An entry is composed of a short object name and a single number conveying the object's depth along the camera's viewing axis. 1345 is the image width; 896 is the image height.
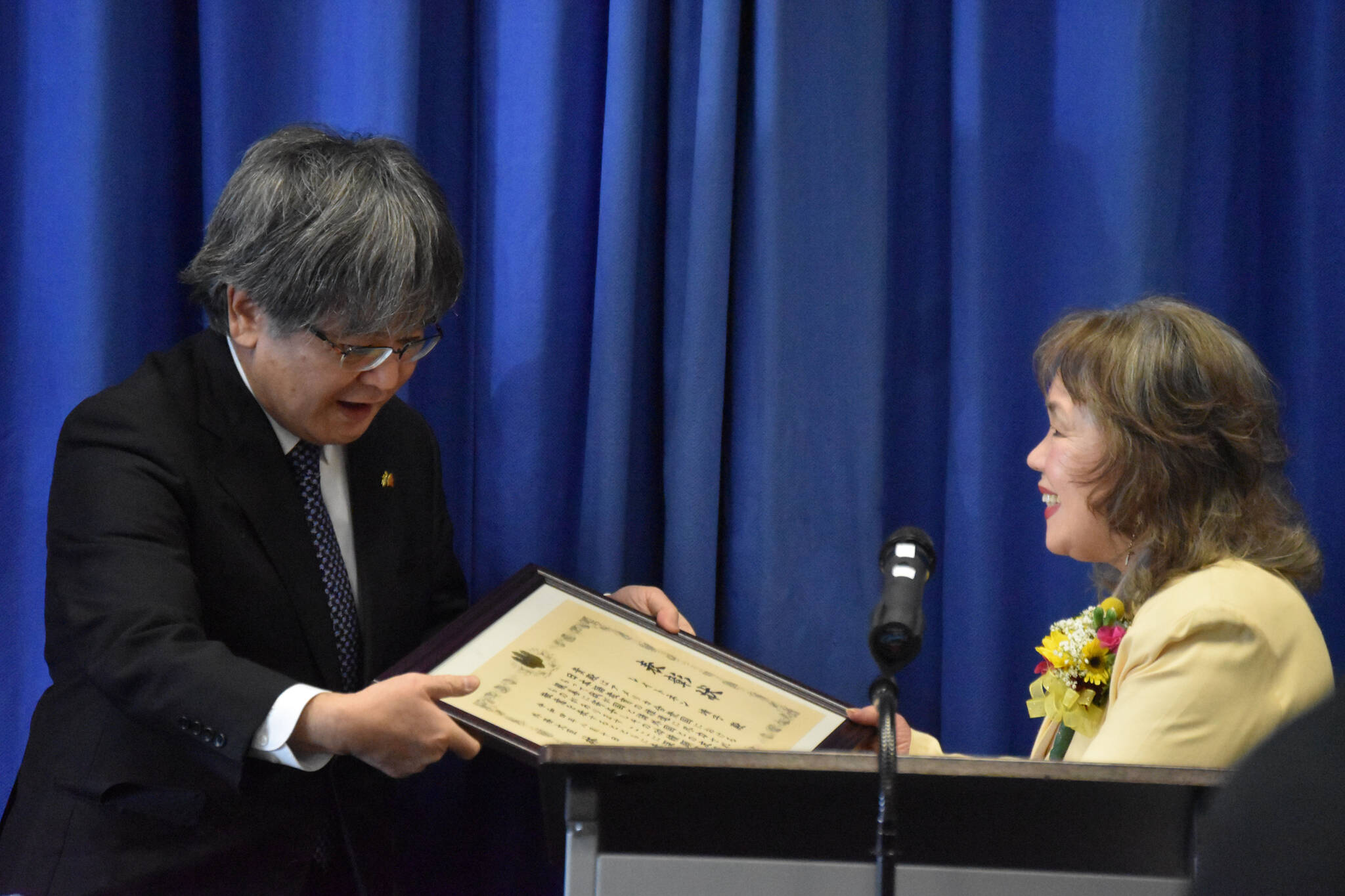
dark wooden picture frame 4.83
